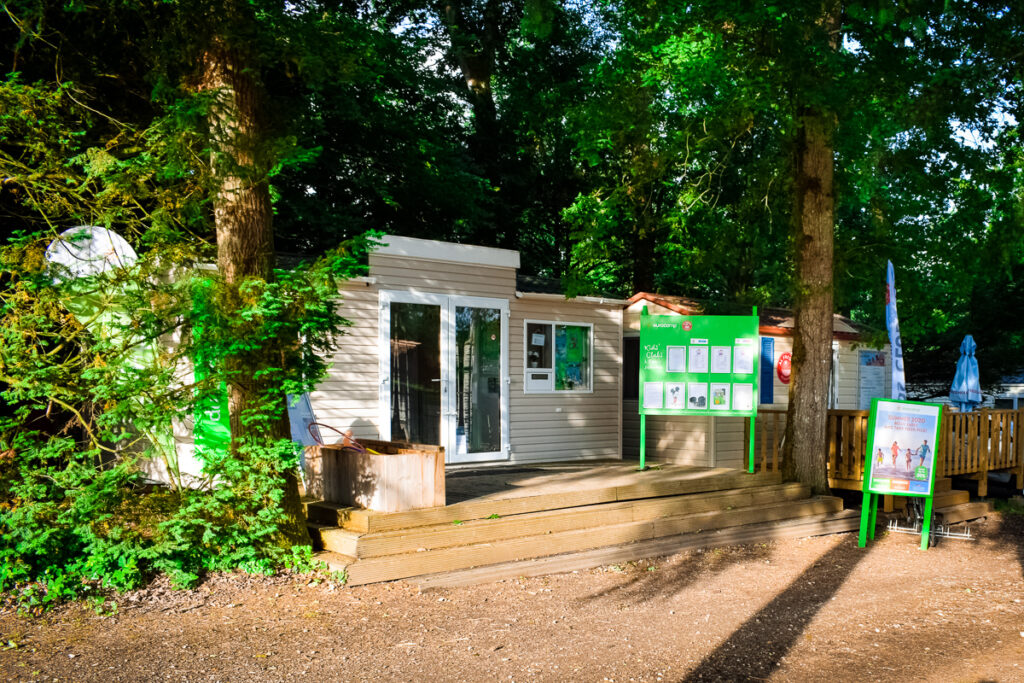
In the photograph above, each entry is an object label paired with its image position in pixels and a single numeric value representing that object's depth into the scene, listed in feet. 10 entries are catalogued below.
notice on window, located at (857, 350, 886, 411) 50.75
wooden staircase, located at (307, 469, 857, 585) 22.72
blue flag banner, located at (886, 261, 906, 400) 31.14
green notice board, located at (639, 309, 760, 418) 34.42
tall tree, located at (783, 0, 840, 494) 35.78
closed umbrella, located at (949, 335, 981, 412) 43.75
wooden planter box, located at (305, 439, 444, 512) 23.95
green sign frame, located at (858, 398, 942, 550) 30.32
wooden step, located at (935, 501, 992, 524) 35.83
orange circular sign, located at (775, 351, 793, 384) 45.09
